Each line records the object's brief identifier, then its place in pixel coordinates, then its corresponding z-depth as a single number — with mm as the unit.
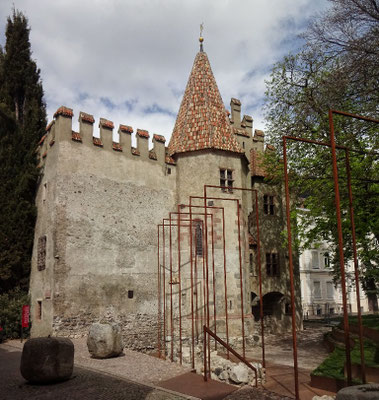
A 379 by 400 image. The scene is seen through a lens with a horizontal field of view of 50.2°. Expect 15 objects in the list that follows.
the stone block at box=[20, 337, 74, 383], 9227
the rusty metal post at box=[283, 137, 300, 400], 7739
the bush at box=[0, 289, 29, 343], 17250
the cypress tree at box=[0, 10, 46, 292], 18938
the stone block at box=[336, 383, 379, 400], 5918
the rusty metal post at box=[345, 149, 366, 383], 7211
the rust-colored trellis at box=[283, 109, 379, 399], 6621
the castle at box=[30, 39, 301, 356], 17750
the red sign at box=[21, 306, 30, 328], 16938
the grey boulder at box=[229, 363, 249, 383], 11742
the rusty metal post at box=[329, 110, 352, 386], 6543
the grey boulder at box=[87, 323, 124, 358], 13125
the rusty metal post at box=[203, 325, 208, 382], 10630
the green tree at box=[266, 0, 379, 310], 12492
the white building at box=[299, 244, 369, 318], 37406
